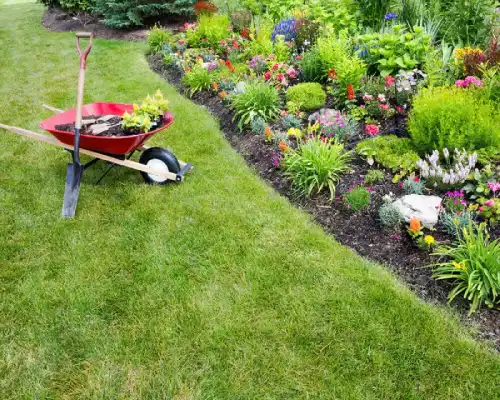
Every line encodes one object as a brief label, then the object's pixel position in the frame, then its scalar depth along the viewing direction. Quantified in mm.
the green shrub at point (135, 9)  9141
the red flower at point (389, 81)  4444
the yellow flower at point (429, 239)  2697
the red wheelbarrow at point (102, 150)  3215
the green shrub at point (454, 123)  3270
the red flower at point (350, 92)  4418
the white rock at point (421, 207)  2898
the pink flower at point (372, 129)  3920
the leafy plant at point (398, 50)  4777
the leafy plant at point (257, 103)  4648
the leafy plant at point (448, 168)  3107
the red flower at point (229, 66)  5923
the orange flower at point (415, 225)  2758
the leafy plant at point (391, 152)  3469
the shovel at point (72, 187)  3295
